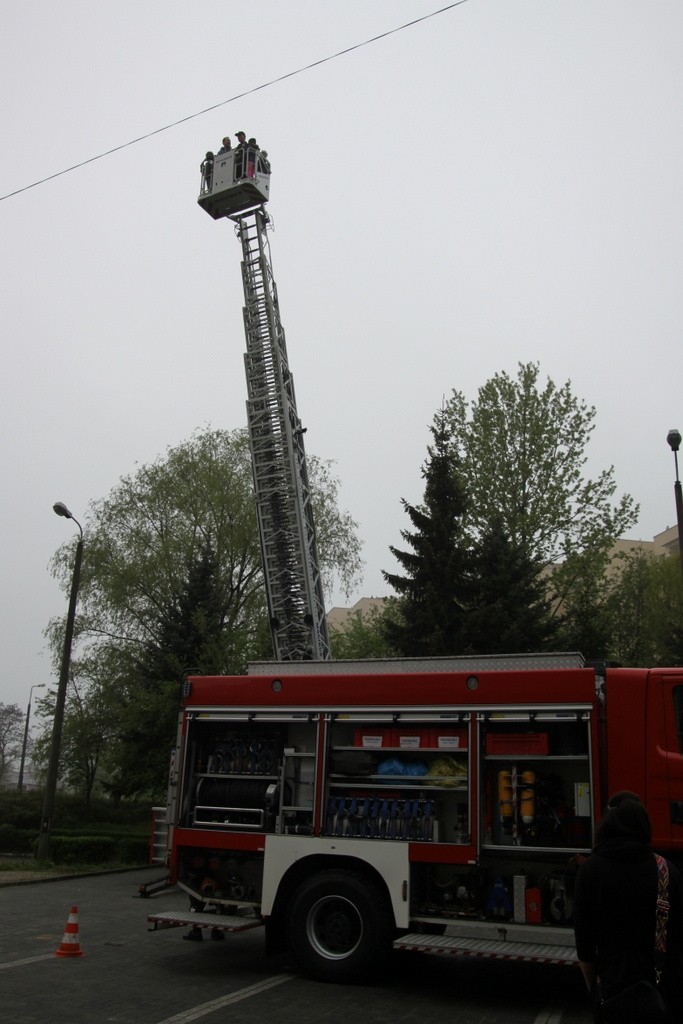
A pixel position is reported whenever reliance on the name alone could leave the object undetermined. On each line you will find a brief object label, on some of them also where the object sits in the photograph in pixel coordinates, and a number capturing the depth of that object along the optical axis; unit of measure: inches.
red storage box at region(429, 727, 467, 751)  333.4
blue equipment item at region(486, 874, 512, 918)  314.0
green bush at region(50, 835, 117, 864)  820.0
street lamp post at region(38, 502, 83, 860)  776.9
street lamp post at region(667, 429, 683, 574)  644.1
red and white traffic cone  366.3
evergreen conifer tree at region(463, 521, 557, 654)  901.2
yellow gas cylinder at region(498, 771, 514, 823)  320.5
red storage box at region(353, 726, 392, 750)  346.6
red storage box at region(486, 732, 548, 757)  321.4
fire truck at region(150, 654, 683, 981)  307.1
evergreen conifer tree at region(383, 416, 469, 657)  930.1
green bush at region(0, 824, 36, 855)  1022.4
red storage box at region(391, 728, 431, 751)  340.5
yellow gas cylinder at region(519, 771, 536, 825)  316.8
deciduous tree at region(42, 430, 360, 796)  1008.9
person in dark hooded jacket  160.7
